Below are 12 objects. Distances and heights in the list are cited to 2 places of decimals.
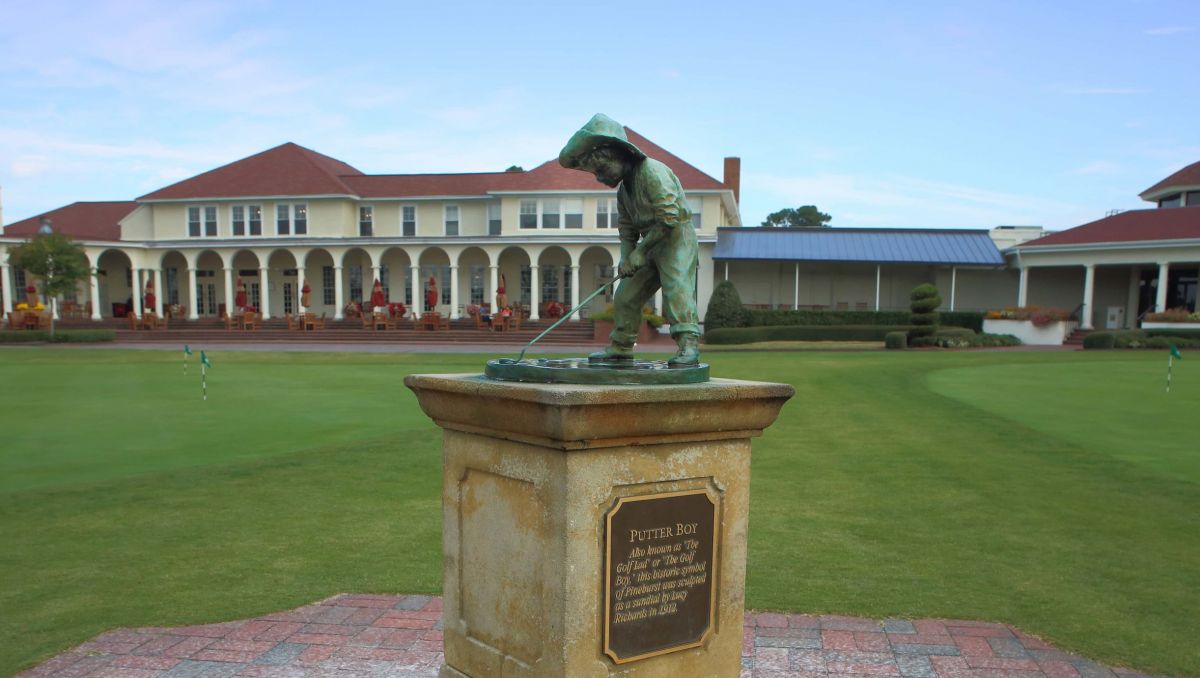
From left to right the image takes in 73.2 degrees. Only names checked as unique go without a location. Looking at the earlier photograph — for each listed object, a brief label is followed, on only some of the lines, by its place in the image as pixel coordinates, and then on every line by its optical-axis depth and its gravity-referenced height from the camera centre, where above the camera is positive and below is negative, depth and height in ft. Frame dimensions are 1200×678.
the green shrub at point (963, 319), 118.93 -4.05
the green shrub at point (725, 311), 112.78 -2.89
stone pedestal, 10.75 -3.34
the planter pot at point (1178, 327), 101.30 -4.32
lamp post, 119.14 +8.05
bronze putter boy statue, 12.46 +0.95
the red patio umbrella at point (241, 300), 128.58 -2.03
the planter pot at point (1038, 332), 111.04 -5.52
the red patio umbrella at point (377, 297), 123.75 -1.44
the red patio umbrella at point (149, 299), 129.39 -1.99
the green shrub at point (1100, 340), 99.09 -5.93
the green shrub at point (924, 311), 102.27 -2.49
